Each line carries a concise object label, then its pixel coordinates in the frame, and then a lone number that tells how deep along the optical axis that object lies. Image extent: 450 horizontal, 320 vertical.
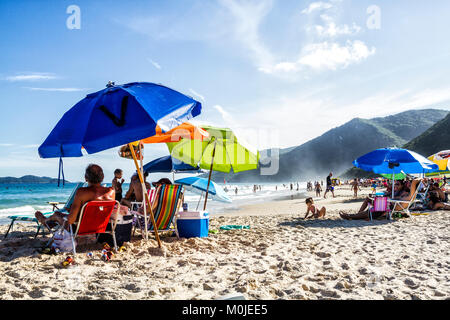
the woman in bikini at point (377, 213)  7.94
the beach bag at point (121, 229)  4.27
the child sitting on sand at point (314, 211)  8.50
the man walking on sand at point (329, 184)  20.20
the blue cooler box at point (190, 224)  5.11
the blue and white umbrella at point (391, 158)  7.70
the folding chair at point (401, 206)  7.94
